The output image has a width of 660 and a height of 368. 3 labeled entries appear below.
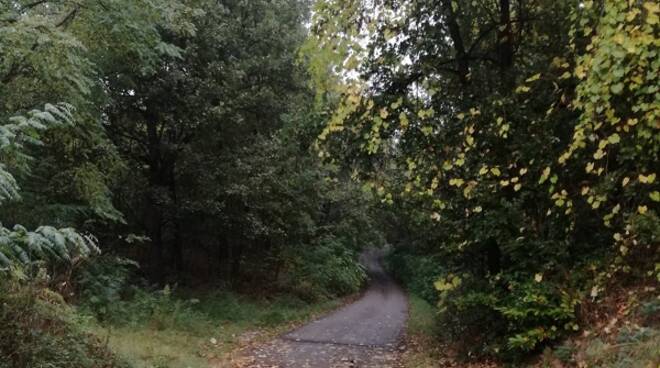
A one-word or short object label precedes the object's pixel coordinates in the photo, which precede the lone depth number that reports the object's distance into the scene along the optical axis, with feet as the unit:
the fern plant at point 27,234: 14.12
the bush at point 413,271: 75.05
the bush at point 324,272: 71.36
